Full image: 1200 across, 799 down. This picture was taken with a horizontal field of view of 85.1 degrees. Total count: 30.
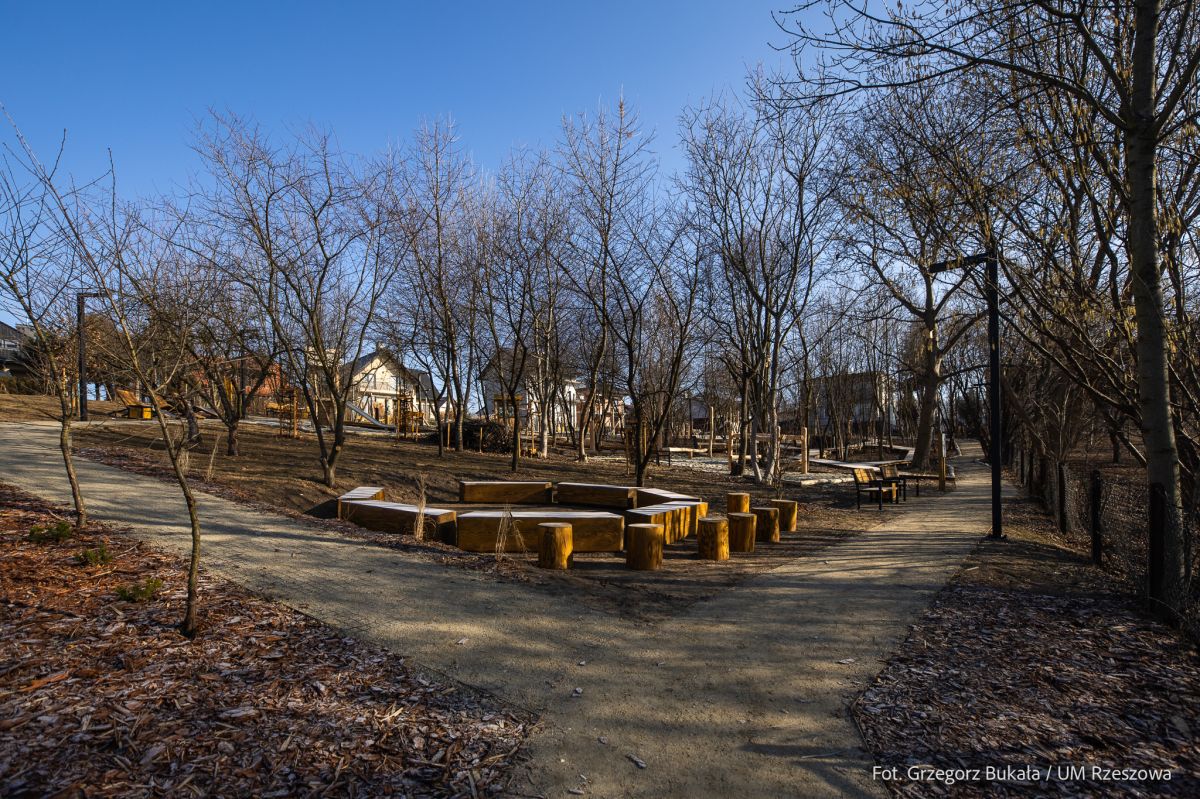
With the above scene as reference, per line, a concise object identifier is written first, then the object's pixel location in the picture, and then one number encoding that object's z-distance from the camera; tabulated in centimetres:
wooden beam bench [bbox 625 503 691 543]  880
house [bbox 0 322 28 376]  3127
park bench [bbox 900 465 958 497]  1723
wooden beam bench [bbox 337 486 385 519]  927
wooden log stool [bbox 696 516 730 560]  844
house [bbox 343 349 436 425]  2853
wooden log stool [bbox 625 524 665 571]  758
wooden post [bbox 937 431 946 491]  1981
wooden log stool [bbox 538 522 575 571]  723
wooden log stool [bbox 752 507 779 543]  1016
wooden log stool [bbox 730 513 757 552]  916
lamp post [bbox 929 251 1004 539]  913
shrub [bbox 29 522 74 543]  575
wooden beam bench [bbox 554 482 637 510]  1228
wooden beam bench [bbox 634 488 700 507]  1105
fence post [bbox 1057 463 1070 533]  1070
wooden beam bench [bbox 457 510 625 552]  794
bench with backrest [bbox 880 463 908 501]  1530
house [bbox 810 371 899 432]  3619
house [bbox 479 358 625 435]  2720
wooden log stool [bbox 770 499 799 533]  1117
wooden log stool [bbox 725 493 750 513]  1131
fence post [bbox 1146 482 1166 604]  542
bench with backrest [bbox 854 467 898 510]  1491
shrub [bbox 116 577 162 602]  462
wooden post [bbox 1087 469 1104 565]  764
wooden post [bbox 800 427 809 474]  2247
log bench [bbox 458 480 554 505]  1271
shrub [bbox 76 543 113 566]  536
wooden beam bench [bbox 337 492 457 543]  849
